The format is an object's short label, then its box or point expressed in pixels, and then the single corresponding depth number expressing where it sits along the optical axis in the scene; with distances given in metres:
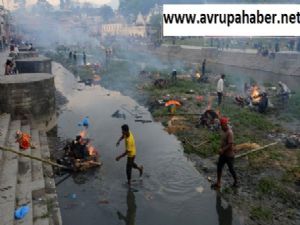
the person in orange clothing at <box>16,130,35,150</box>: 10.48
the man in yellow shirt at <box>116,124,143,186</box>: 9.10
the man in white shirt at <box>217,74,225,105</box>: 17.81
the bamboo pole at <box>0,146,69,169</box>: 8.35
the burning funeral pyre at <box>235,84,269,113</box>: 17.44
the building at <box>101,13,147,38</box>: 106.69
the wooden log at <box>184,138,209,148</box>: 12.49
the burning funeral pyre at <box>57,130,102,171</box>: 10.41
